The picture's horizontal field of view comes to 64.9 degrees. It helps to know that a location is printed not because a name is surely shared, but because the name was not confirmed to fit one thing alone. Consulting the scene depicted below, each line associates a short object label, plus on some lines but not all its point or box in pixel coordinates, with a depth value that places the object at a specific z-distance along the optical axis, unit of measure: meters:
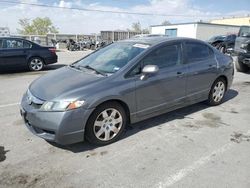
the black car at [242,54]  7.10
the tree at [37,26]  53.89
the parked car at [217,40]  15.87
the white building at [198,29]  24.89
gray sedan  2.64
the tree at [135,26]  57.92
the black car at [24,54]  7.61
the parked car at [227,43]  15.40
